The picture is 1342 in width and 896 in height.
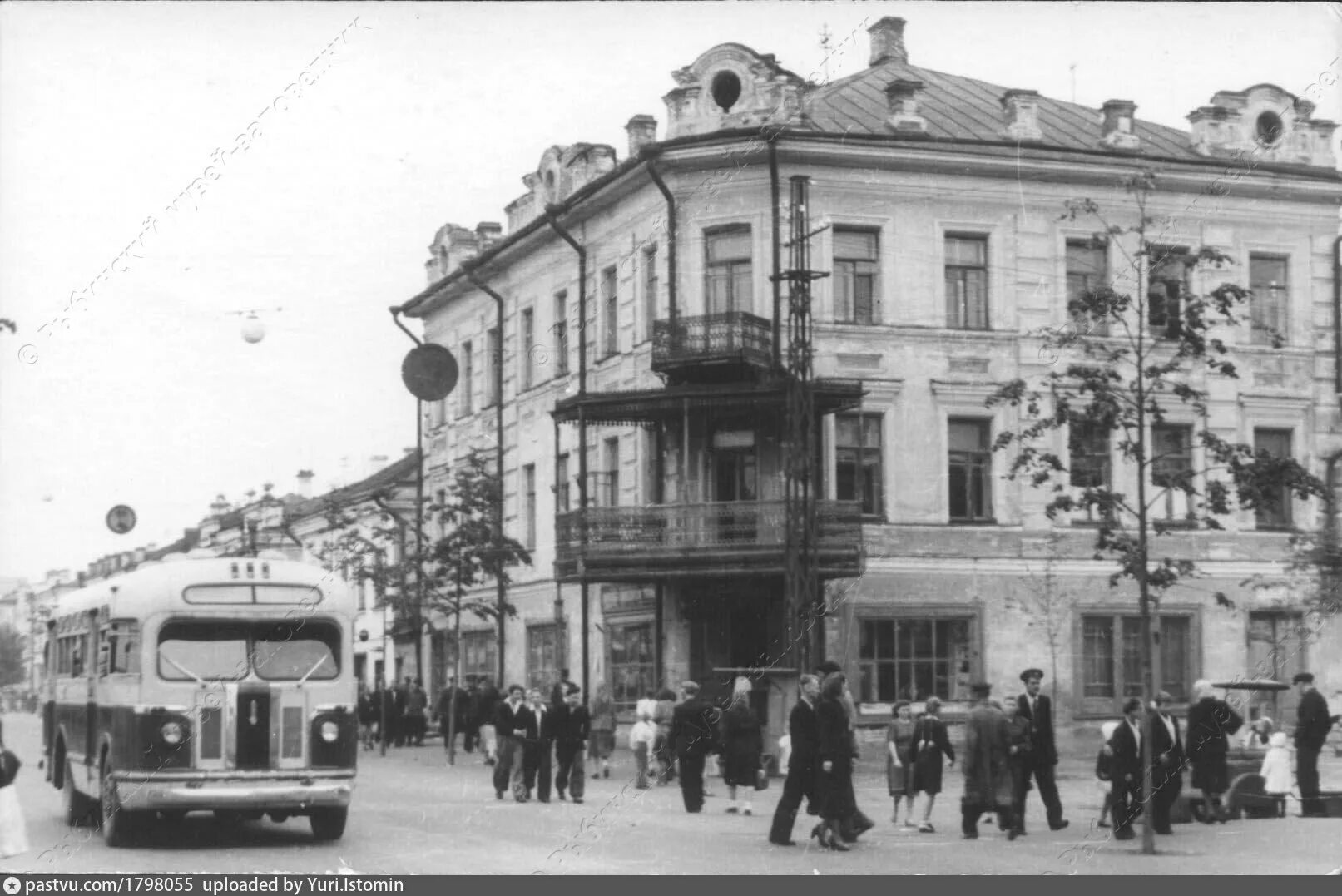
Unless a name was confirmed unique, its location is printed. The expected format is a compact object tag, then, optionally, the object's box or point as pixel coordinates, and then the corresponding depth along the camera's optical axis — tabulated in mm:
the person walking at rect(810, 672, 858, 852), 18609
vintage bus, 18562
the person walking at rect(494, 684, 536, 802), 25984
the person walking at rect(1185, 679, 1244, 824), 21516
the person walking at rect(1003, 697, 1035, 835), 20516
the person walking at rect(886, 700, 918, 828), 22188
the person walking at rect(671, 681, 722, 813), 24094
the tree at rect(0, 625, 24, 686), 73125
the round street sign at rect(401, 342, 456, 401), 45031
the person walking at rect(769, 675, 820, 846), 18781
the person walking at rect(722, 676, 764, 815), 23469
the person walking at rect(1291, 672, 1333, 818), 22828
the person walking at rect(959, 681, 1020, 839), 20219
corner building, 35375
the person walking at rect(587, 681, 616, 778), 32406
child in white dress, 22781
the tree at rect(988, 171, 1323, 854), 21531
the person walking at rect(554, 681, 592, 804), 25953
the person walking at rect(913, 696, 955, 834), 21531
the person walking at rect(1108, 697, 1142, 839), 20109
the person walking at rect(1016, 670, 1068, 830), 21250
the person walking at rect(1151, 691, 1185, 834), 20500
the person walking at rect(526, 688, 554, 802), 25938
